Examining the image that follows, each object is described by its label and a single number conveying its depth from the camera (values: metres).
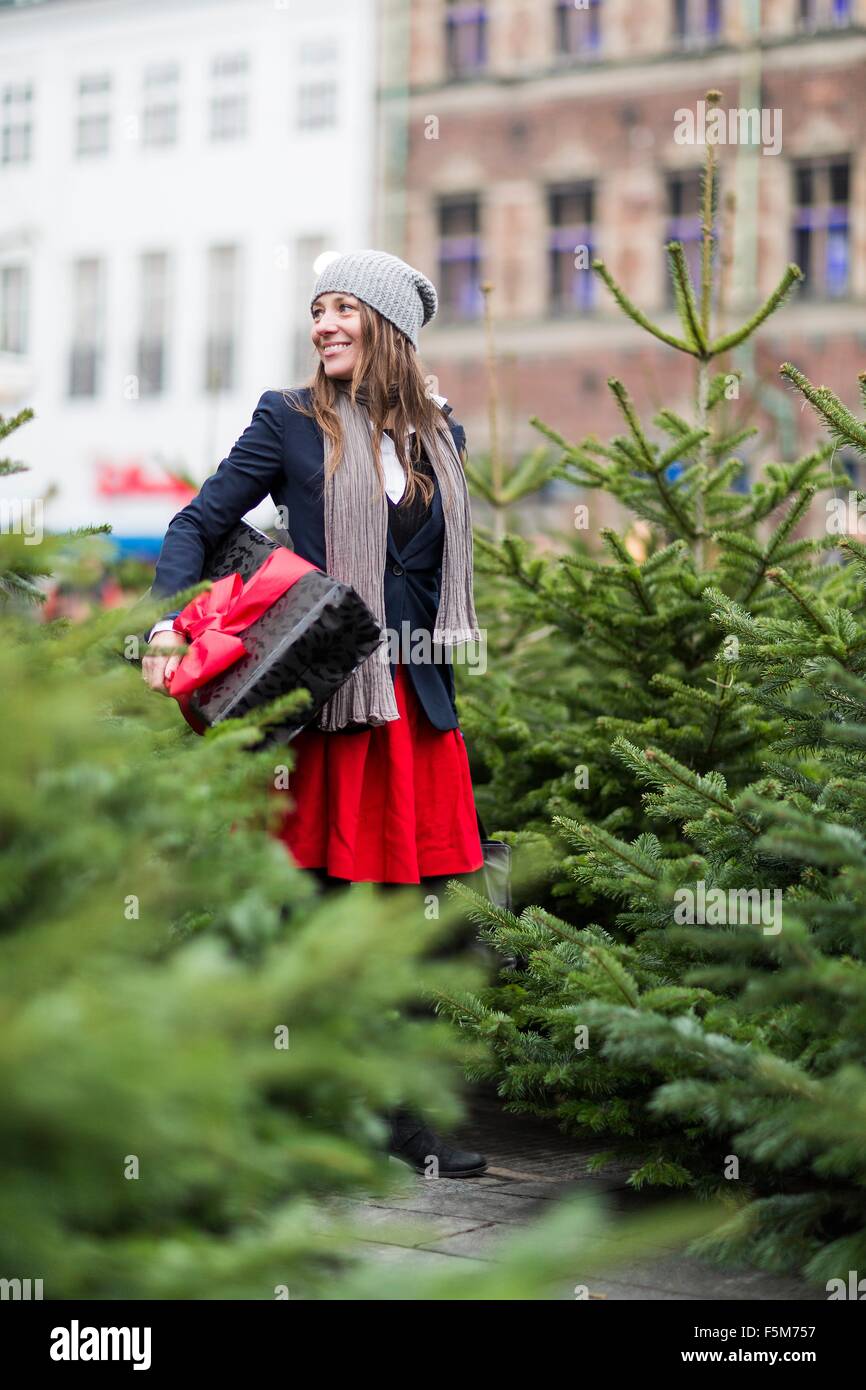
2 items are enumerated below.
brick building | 22.64
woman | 3.75
